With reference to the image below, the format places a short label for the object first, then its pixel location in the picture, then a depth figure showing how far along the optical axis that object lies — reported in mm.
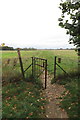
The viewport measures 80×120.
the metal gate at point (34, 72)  5690
